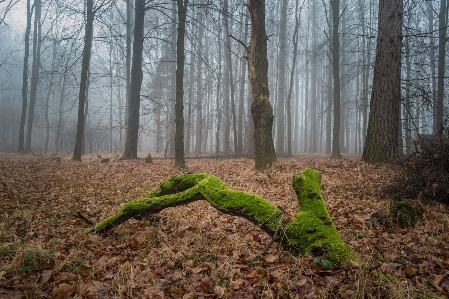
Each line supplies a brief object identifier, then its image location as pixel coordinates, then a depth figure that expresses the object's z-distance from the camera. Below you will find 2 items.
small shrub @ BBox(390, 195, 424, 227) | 4.02
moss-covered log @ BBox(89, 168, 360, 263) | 2.88
